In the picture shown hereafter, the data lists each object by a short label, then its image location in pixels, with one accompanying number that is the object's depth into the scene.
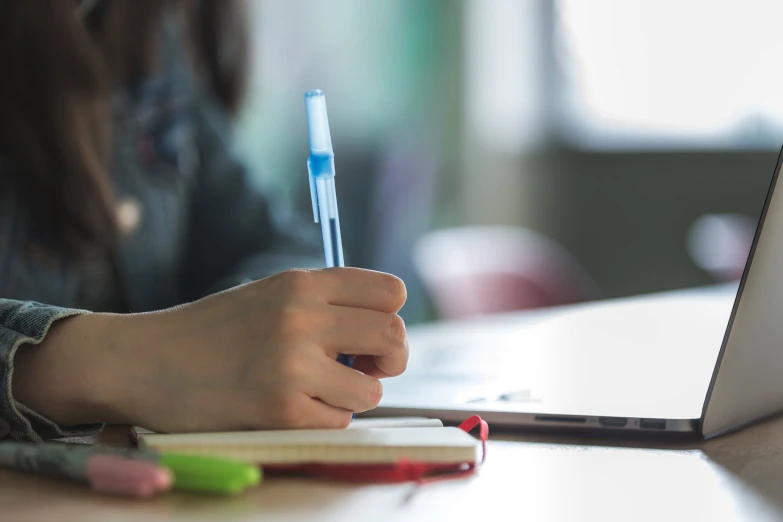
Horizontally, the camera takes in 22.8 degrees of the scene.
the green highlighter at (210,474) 0.87
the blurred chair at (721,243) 3.56
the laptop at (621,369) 0.96
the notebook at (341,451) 0.90
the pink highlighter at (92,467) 0.87
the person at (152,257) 0.94
